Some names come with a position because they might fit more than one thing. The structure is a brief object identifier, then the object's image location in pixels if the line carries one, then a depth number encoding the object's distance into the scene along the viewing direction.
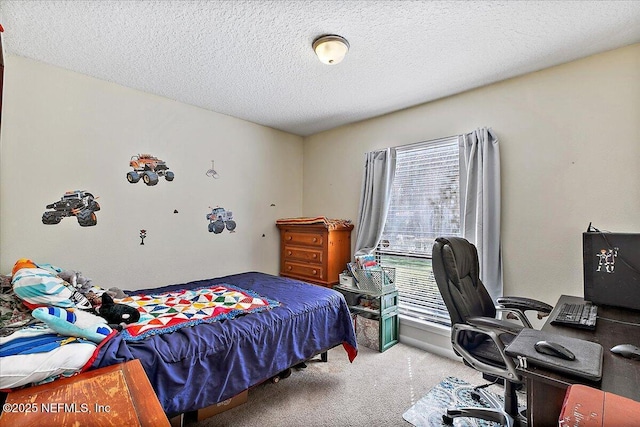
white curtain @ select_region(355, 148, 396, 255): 3.29
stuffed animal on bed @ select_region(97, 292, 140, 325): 1.67
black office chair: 1.56
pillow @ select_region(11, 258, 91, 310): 1.52
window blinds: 2.88
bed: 1.48
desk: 0.89
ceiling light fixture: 1.92
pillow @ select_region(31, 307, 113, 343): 1.30
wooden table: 0.88
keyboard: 1.40
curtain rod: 2.84
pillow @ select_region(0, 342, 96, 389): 1.05
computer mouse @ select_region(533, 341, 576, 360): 1.00
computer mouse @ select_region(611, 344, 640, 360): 1.06
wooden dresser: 3.38
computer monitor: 1.64
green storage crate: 2.94
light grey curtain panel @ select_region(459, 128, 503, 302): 2.50
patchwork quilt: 1.69
